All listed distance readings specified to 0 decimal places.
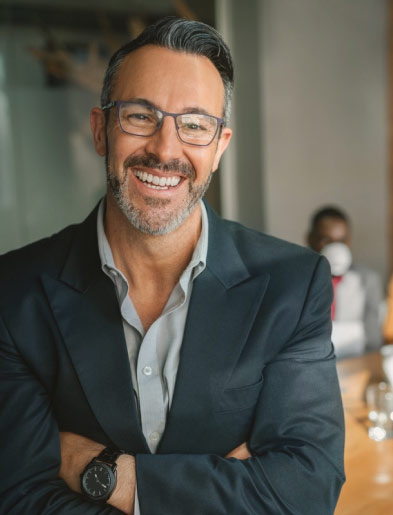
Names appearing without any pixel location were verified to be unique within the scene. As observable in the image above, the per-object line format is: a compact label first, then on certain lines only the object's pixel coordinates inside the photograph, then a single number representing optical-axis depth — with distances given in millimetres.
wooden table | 1445
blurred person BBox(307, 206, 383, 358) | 3398
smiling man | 1306
